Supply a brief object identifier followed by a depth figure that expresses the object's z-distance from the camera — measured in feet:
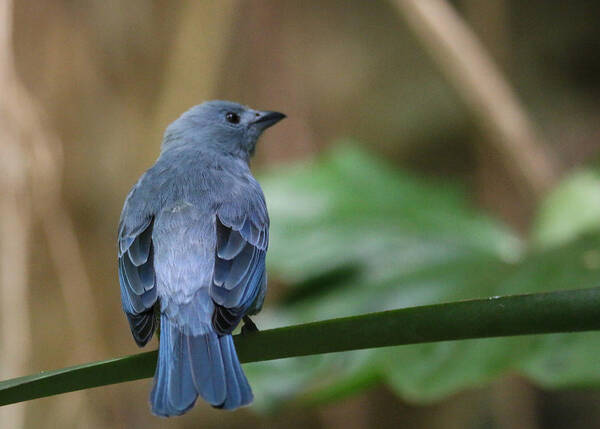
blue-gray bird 11.65
